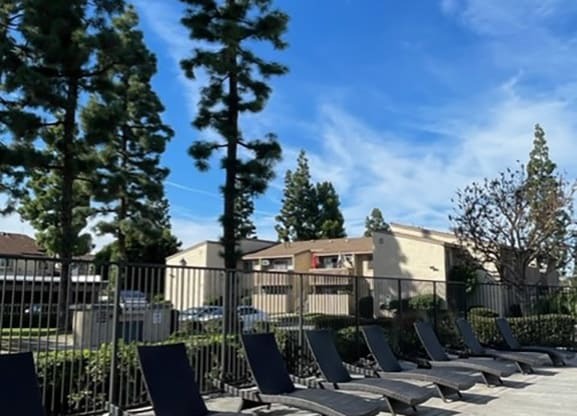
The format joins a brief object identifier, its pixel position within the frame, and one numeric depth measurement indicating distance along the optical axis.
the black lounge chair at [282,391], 5.61
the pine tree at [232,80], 16.48
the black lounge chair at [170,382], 5.24
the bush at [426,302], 12.56
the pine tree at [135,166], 20.65
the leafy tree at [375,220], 71.00
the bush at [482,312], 14.12
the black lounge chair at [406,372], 7.50
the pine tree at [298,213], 60.41
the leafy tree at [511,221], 22.09
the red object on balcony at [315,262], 43.06
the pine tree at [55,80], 15.43
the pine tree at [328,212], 59.03
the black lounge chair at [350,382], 6.45
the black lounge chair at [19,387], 4.30
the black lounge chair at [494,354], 10.12
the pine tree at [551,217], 21.95
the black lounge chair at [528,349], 11.35
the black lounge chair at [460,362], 8.73
